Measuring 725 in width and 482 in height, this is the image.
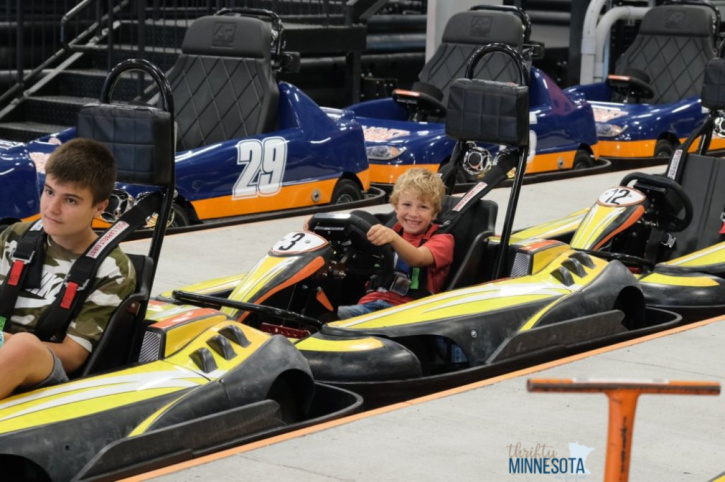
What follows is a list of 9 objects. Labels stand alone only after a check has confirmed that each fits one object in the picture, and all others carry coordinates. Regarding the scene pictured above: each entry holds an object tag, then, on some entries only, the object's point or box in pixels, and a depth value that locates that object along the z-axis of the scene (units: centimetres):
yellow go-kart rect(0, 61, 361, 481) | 650
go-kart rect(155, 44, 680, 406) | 866
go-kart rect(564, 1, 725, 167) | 2067
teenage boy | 687
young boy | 925
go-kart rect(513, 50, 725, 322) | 1108
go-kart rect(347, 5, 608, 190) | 1781
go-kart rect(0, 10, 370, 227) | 1487
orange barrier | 394
